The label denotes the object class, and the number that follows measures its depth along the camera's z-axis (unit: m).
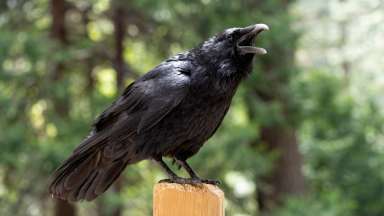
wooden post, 3.40
